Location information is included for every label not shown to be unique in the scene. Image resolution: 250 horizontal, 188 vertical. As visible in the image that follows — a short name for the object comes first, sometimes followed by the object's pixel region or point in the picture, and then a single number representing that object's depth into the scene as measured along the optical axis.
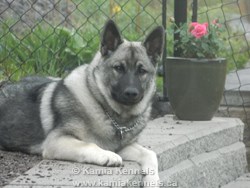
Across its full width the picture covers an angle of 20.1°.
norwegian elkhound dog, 4.27
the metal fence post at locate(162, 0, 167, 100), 5.91
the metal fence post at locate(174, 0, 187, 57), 5.88
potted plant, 5.50
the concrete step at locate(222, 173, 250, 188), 5.35
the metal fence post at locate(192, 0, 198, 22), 5.95
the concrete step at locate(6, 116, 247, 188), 3.65
